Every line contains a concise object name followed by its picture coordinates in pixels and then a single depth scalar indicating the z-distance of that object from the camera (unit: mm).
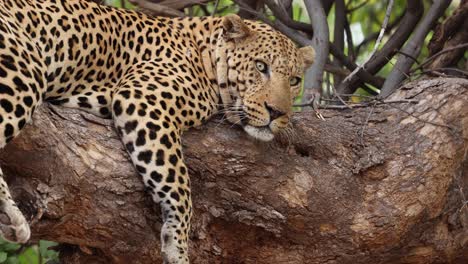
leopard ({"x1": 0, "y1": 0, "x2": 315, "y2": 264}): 10797
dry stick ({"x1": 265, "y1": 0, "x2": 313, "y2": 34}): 16650
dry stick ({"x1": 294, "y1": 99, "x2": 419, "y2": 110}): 13867
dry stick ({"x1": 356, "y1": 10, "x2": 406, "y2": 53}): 19128
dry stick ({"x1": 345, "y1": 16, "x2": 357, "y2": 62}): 18214
